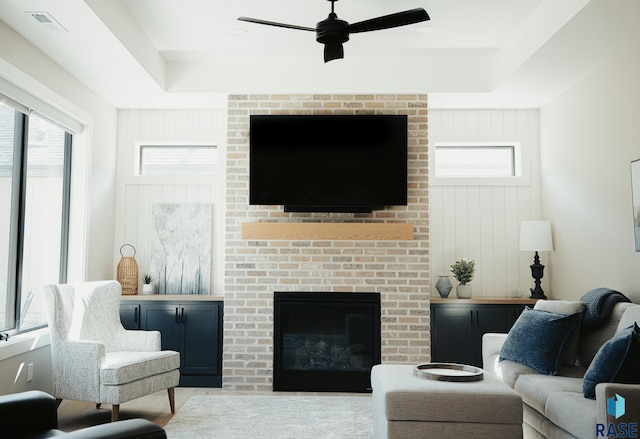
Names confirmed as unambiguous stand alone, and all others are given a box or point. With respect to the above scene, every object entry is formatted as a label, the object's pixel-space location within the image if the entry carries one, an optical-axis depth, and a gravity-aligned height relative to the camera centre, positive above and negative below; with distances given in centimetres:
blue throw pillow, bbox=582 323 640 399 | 260 -54
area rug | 358 -120
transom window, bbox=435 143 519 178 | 554 +94
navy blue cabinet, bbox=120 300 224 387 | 493 -71
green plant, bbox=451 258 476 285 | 512 -19
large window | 380 +29
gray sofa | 241 -75
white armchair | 364 -76
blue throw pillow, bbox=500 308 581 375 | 340 -56
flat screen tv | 484 +81
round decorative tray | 300 -70
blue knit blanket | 352 -36
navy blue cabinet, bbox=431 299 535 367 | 490 -67
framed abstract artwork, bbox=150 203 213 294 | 534 +3
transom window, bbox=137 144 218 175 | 557 +94
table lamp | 493 +10
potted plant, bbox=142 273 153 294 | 523 -34
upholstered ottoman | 275 -81
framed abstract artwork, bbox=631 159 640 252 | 377 +41
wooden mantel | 487 +18
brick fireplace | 484 -9
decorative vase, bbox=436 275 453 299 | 508 -32
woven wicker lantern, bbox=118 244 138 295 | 519 -24
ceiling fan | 319 +136
